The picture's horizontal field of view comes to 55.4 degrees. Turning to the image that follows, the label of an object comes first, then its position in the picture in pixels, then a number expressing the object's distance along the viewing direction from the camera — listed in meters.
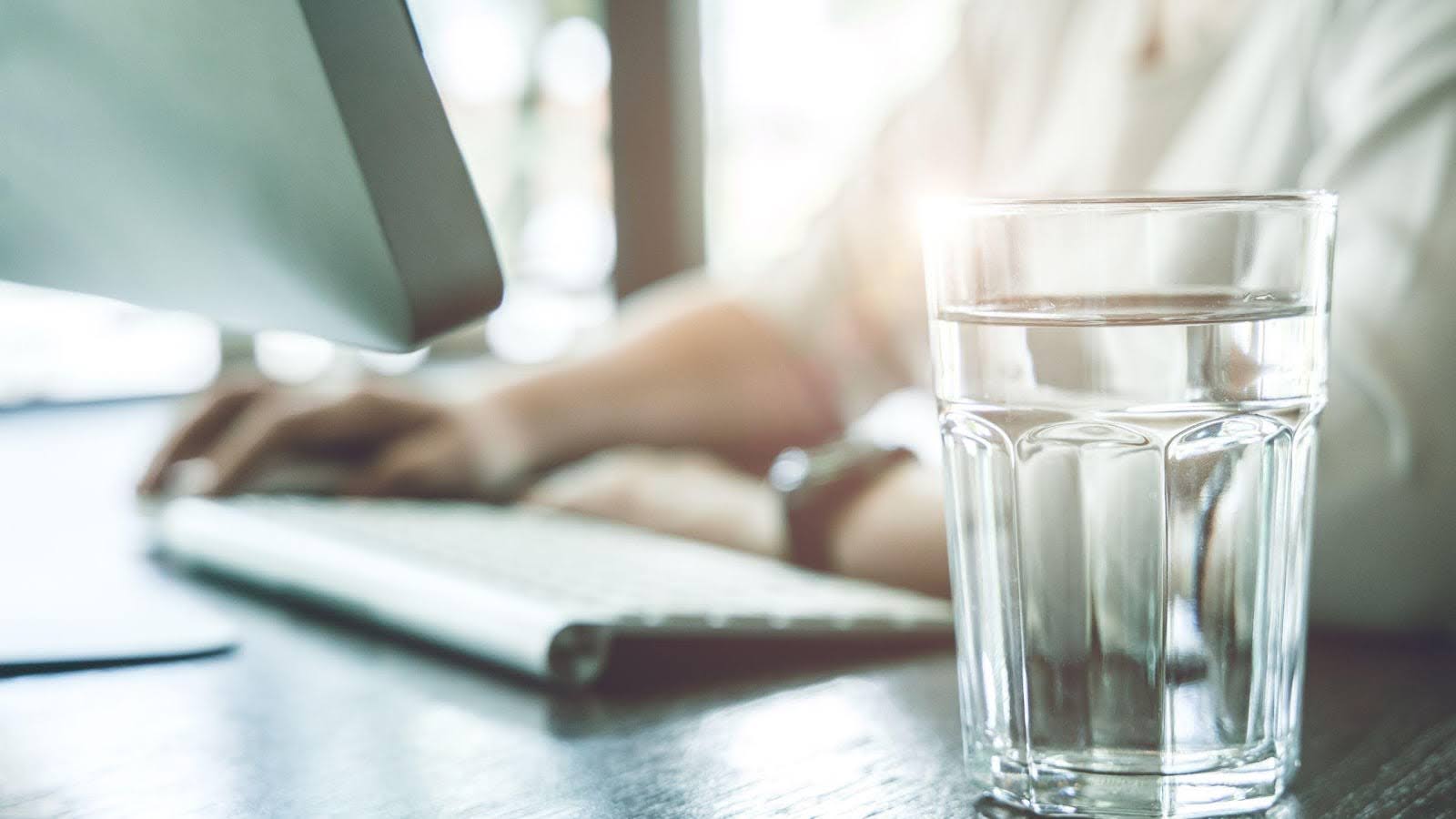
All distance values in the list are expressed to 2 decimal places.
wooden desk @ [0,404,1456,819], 0.33
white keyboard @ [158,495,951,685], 0.44
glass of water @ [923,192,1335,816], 0.31
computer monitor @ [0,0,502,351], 0.34
